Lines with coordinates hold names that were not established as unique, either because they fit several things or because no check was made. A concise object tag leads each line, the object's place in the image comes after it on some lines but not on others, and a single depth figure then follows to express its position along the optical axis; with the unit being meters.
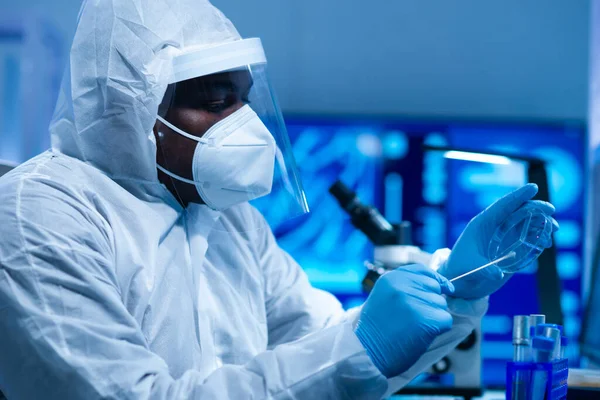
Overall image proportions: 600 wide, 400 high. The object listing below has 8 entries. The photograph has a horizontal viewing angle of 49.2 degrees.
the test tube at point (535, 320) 0.98
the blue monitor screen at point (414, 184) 3.09
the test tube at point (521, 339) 0.96
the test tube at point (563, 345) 0.99
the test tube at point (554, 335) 0.94
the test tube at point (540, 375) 0.93
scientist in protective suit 0.97
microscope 1.67
